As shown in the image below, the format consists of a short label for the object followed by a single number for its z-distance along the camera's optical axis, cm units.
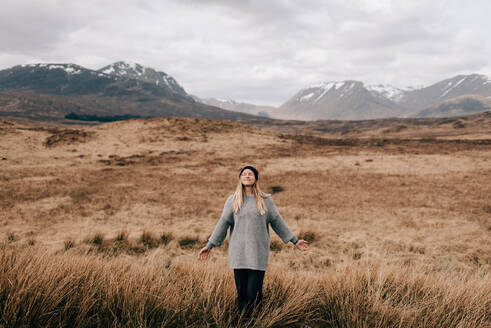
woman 280
